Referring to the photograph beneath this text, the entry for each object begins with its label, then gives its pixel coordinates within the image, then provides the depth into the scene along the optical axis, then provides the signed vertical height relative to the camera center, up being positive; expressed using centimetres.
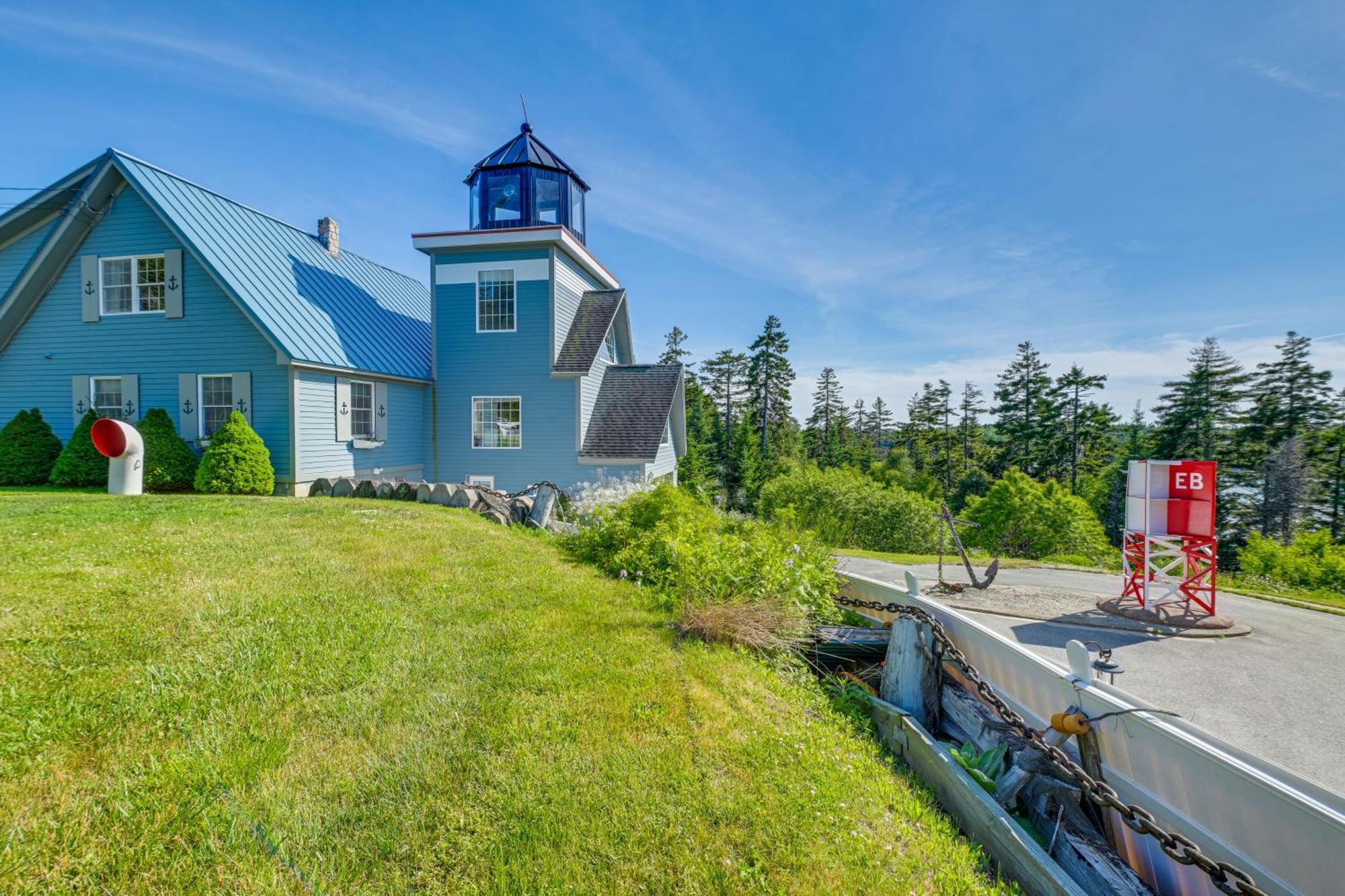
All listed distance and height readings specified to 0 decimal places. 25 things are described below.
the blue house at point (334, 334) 1201 +227
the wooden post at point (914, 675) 414 -189
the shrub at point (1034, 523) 3130 -530
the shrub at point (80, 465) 1124 -91
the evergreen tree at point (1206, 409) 3675 +193
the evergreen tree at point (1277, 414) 3409 +159
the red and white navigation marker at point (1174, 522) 711 -116
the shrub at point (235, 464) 1091 -82
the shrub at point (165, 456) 1109 -70
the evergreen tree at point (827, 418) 5312 +141
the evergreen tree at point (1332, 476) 3234 -225
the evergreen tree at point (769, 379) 4303 +426
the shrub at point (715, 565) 482 -149
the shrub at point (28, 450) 1156 -64
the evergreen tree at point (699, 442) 3369 -83
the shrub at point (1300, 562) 1669 -454
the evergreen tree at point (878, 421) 6806 +145
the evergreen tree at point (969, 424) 4797 +90
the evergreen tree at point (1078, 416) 4178 +155
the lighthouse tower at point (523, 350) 1498 +221
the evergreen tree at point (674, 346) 4844 +760
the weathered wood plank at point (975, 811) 241 -201
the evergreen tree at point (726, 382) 4603 +417
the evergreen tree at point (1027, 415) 4159 +159
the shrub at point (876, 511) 2838 -426
